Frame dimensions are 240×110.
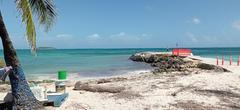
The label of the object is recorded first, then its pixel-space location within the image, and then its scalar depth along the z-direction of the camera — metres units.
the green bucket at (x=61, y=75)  5.27
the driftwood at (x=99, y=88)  5.98
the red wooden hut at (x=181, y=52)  18.43
